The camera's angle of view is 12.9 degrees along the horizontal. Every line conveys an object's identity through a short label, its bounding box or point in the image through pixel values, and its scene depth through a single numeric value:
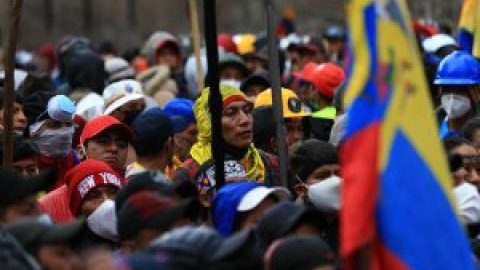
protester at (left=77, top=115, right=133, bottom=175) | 13.12
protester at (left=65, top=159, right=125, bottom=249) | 11.38
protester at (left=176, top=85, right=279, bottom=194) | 12.52
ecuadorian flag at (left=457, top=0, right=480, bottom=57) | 16.39
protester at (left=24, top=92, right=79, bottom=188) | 13.63
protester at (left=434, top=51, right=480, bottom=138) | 14.19
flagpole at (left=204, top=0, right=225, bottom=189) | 10.98
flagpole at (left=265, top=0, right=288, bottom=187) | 11.41
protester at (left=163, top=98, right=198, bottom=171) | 14.44
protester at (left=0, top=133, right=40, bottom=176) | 12.21
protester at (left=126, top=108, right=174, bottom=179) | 12.53
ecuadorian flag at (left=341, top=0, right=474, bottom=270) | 8.28
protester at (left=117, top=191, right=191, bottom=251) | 9.47
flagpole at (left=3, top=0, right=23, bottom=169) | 11.14
